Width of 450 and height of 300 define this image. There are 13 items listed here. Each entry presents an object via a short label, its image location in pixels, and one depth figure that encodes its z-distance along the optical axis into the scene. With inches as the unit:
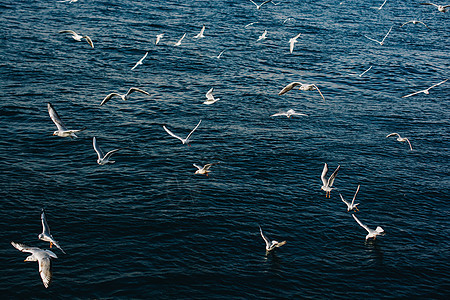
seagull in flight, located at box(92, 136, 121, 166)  1012.1
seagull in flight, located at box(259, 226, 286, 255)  912.3
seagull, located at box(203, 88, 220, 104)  1262.3
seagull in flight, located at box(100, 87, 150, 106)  1046.8
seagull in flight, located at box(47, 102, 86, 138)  1000.2
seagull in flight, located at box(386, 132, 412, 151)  1370.6
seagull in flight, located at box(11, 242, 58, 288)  746.2
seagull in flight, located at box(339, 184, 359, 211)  1051.1
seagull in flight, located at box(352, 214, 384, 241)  962.8
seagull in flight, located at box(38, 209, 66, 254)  812.6
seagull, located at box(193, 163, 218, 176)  1090.7
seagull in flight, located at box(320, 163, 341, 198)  1036.4
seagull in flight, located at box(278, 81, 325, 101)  1073.5
